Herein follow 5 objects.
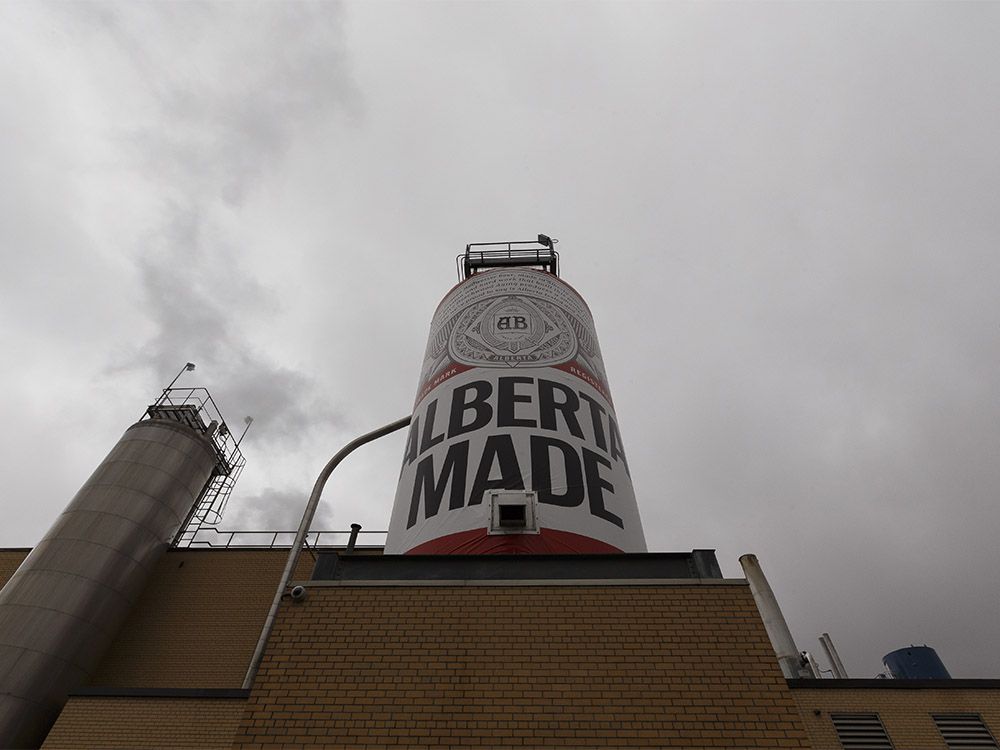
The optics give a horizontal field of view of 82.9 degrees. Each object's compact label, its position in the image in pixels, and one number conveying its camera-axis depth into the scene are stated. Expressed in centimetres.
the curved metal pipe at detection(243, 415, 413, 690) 977
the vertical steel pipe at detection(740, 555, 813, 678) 1383
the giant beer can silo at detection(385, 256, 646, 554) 1024
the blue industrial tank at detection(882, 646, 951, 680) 2006
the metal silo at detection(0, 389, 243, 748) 1264
